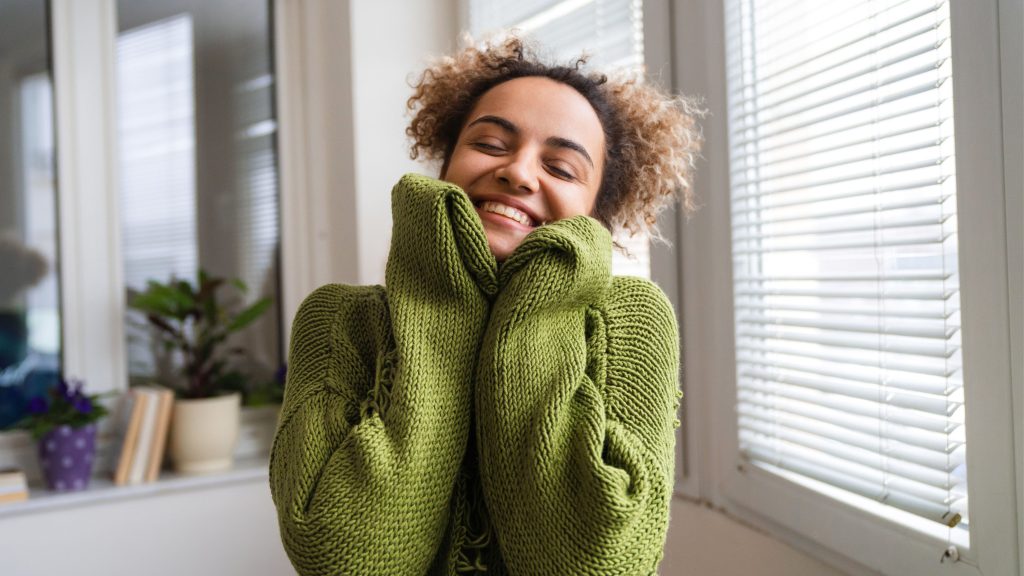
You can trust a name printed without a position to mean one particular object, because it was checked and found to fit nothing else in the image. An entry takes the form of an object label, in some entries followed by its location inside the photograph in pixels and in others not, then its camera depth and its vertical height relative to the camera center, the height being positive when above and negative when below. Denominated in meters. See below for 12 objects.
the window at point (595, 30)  1.62 +0.56
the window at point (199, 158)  2.22 +0.41
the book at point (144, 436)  2.00 -0.34
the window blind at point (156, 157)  2.22 +0.40
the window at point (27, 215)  2.04 +0.23
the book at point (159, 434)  2.02 -0.34
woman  0.72 -0.10
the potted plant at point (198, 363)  2.08 -0.18
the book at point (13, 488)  1.83 -0.42
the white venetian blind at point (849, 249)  1.01 +0.04
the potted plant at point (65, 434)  1.89 -0.31
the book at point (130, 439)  1.99 -0.35
